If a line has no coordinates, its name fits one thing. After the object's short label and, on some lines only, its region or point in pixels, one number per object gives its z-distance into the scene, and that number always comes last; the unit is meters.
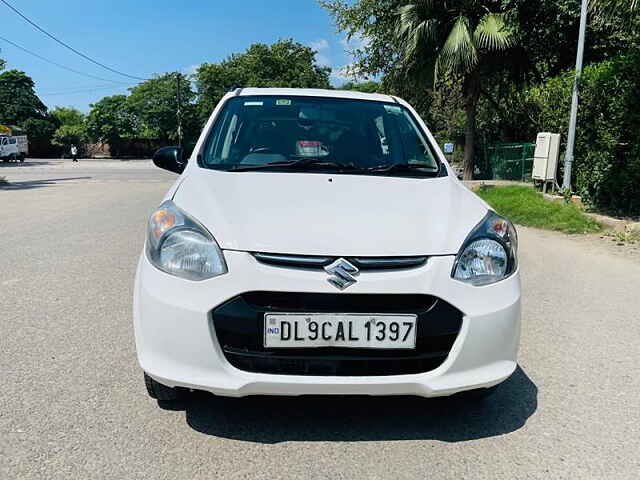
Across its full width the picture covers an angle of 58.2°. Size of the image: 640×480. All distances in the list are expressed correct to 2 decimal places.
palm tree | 14.34
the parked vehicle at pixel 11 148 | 41.75
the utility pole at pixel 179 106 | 56.30
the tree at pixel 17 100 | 62.78
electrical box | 10.88
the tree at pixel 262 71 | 56.81
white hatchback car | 2.25
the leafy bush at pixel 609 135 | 8.92
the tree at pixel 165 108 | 60.16
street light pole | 9.95
